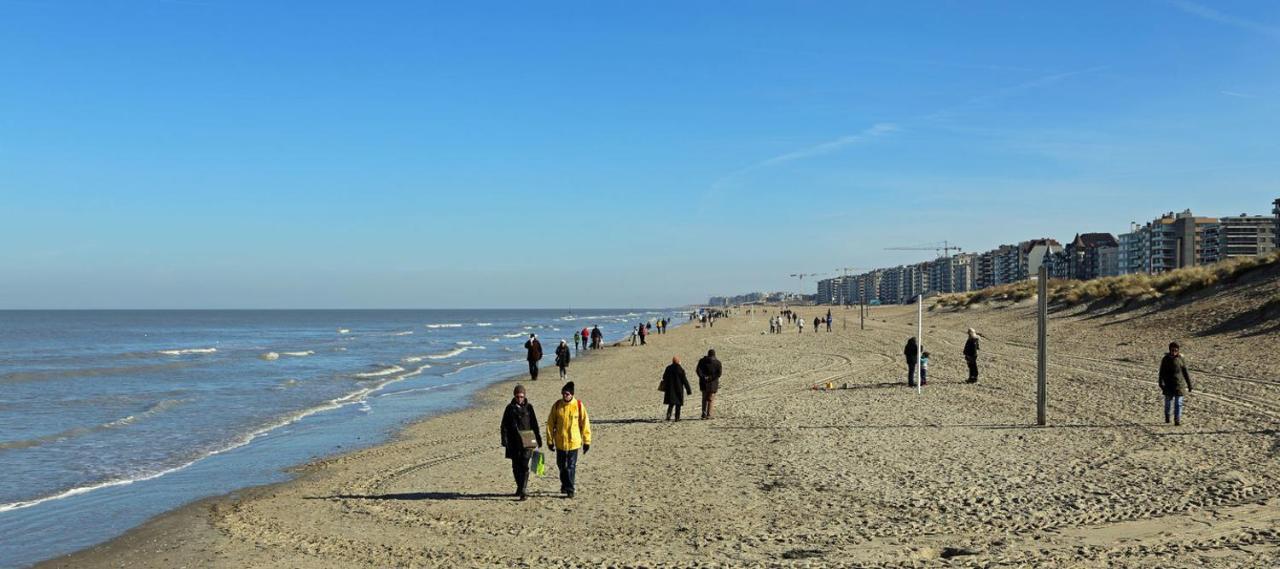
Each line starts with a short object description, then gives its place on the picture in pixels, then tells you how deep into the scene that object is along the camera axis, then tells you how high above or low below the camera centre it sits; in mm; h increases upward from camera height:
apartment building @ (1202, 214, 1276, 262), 137000 +9837
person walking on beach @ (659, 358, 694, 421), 17562 -1677
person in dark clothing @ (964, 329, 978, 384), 22833 -1339
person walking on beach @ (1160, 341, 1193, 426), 14406 -1222
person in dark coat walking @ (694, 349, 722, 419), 17812 -1552
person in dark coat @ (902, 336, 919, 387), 22656 -1422
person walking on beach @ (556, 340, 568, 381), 30048 -2009
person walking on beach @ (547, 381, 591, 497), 11047 -1637
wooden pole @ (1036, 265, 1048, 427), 15219 -817
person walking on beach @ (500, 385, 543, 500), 10961 -1583
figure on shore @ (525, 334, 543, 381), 30438 -1929
